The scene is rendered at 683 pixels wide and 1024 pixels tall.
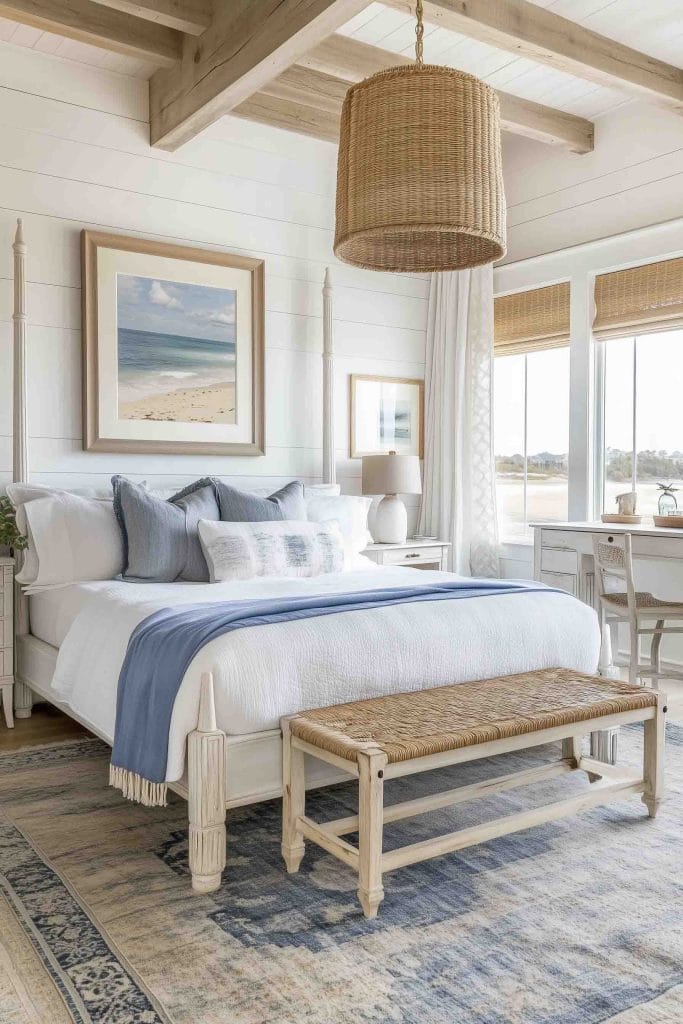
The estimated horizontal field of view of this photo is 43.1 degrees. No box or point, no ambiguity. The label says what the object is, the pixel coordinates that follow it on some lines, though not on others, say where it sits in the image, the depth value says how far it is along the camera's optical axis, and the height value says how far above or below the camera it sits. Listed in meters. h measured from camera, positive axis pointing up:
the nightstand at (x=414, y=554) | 4.82 -0.44
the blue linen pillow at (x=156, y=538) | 3.62 -0.26
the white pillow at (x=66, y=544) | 3.62 -0.28
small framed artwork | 5.36 +0.39
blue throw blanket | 2.31 -0.53
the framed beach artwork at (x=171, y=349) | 4.35 +0.68
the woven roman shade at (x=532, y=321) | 5.14 +0.97
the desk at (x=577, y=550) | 4.09 -0.36
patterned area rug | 1.73 -1.05
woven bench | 2.05 -0.68
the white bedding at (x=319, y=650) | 2.33 -0.53
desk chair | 3.94 -0.59
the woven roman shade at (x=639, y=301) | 4.48 +0.95
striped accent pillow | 3.56 -0.31
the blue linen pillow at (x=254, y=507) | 3.97 -0.14
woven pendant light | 2.30 +0.87
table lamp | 4.96 -0.05
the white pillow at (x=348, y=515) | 4.37 -0.20
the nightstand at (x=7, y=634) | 3.72 -0.69
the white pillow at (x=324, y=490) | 4.67 -0.07
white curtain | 5.38 +0.30
